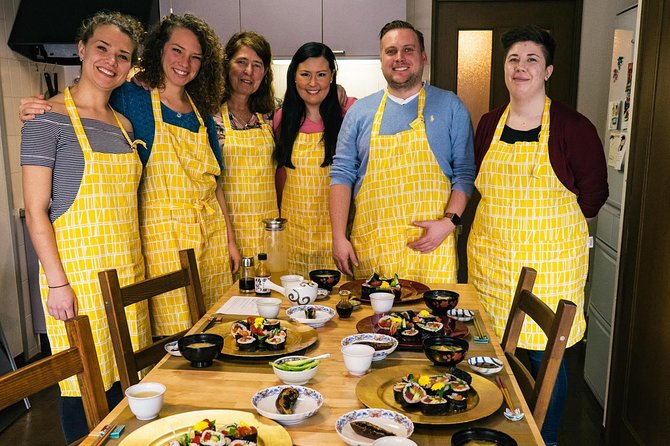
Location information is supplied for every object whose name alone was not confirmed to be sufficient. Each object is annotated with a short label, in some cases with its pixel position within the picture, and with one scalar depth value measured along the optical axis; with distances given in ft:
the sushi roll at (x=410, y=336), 5.09
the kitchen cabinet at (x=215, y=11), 12.13
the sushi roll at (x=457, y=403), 3.86
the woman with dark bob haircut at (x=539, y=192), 6.93
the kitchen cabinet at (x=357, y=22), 11.98
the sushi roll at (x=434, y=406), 3.82
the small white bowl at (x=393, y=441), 3.34
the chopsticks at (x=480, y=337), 5.17
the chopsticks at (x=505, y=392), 3.98
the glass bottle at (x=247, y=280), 6.70
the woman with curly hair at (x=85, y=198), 6.15
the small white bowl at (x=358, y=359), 4.40
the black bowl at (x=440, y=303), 5.67
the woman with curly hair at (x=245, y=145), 8.52
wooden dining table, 3.68
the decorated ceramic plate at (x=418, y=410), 3.77
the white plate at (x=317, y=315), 5.52
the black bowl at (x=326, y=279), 6.68
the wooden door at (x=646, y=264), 6.81
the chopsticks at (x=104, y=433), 3.55
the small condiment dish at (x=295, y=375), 4.25
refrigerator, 9.20
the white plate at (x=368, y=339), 4.94
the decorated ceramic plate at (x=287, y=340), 4.80
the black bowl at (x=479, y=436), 3.42
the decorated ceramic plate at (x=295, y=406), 3.72
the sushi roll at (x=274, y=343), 4.91
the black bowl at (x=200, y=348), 4.56
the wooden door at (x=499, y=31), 13.56
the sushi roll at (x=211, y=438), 3.26
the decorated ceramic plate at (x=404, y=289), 6.33
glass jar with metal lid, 6.99
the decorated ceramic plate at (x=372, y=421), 3.48
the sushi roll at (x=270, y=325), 5.09
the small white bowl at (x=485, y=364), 4.48
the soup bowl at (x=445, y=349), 4.53
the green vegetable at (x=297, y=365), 4.29
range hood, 10.64
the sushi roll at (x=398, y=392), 3.97
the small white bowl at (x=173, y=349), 4.89
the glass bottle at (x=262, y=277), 6.54
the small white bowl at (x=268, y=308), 5.57
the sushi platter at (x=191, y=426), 3.51
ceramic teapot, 6.02
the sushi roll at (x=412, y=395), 3.86
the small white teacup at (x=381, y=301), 5.68
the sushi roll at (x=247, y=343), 4.87
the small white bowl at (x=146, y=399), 3.76
